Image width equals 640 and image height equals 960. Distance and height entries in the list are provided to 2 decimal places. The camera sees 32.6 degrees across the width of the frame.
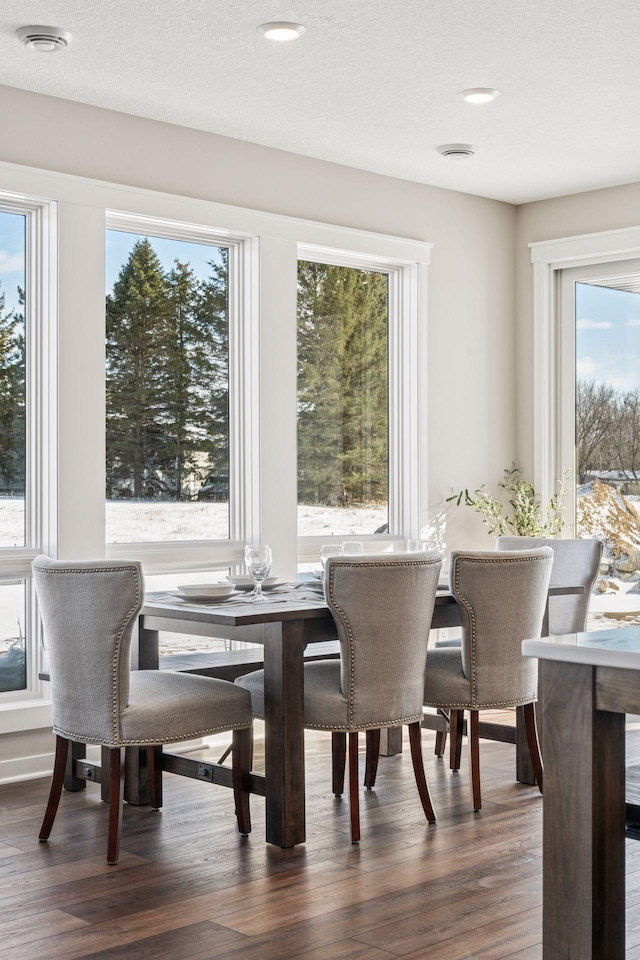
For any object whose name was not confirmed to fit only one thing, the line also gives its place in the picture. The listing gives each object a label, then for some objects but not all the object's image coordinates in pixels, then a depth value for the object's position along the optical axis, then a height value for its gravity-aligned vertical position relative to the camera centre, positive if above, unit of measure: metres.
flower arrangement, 6.22 -0.23
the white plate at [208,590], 3.83 -0.42
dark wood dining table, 3.49 -0.68
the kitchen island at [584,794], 2.04 -0.62
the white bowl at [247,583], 4.30 -0.45
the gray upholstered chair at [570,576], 4.74 -0.47
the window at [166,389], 4.95 +0.39
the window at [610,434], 6.12 +0.19
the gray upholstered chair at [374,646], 3.53 -0.58
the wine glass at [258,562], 3.98 -0.33
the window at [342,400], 5.68 +0.37
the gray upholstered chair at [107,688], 3.38 -0.68
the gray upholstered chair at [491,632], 3.89 -0.59
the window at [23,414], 4.58 +0.25
